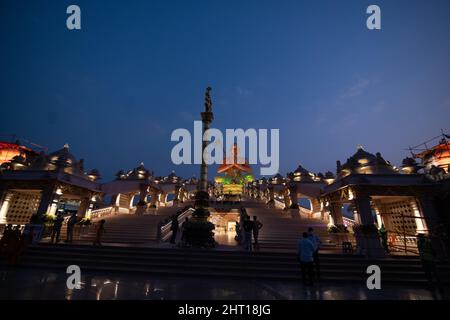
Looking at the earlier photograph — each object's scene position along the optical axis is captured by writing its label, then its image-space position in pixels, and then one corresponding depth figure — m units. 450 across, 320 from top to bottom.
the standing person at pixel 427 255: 6.70
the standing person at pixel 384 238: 11.77
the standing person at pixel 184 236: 11.07
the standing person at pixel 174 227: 11.69
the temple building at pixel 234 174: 48.88
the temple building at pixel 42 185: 15.23
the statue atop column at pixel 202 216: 10.87
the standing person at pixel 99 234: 10.29
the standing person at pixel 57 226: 10.84
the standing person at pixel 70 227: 11.26
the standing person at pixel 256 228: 10.67
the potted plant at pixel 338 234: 12.99
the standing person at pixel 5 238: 8.63
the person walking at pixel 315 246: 7.00
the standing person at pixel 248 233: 9.84
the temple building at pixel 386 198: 12.61
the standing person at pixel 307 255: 6.55
